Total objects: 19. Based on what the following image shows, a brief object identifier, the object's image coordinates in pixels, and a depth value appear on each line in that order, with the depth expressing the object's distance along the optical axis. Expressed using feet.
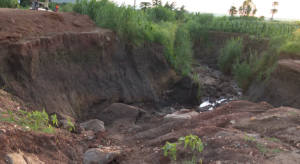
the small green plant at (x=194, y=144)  10.84
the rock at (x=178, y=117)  19.92
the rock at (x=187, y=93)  32.30
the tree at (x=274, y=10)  123.36
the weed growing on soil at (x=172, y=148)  10.94
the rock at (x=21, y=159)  9.17
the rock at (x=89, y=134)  16.42
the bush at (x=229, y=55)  44.16
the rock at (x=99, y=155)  12.48
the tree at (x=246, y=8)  111.75
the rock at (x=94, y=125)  18.74
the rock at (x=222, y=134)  13.23
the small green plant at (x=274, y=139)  12.49
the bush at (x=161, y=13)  49.81
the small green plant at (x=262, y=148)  10.94
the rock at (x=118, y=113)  23.56
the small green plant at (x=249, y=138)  11.85
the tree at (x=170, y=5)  66.57
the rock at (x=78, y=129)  16.27
